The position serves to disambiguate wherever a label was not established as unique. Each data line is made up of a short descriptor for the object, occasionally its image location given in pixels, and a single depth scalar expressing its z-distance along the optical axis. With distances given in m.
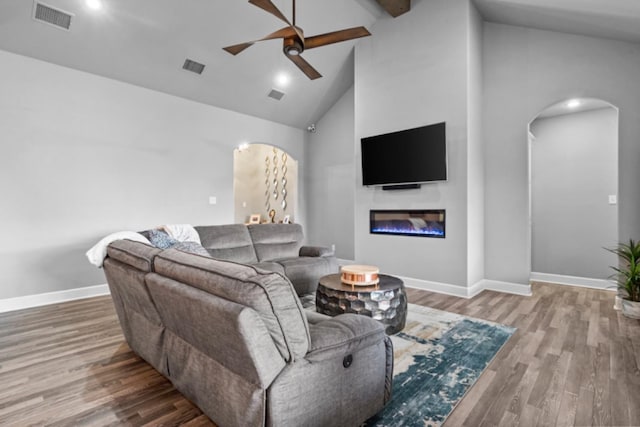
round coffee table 2.55
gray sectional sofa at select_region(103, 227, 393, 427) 1.25
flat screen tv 4.27
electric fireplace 4.37
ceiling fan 2.79
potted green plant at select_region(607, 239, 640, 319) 3.21
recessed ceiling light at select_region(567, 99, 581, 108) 4.03
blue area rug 1.75
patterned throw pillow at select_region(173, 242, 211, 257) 3.10
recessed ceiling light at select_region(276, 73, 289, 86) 5.37
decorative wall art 8.07
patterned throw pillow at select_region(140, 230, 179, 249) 3.06
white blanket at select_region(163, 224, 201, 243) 3.51
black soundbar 4.58
